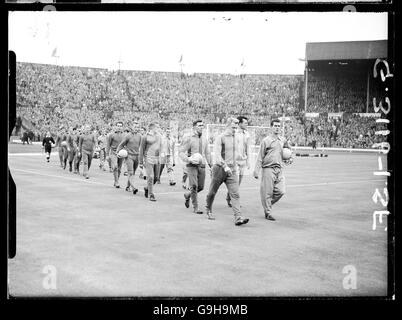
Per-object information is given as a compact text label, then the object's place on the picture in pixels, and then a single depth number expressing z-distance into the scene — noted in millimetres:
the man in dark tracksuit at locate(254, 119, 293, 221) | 9453
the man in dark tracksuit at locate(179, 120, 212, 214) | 10094
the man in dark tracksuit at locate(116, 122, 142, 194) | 13645
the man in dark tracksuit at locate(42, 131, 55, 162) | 23500
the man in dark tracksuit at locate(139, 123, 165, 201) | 11617
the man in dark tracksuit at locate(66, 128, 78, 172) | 19222
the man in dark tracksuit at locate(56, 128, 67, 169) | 21016
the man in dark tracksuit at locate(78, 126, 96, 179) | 16250
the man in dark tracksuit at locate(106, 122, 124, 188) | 15383
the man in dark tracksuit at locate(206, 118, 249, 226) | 8906
